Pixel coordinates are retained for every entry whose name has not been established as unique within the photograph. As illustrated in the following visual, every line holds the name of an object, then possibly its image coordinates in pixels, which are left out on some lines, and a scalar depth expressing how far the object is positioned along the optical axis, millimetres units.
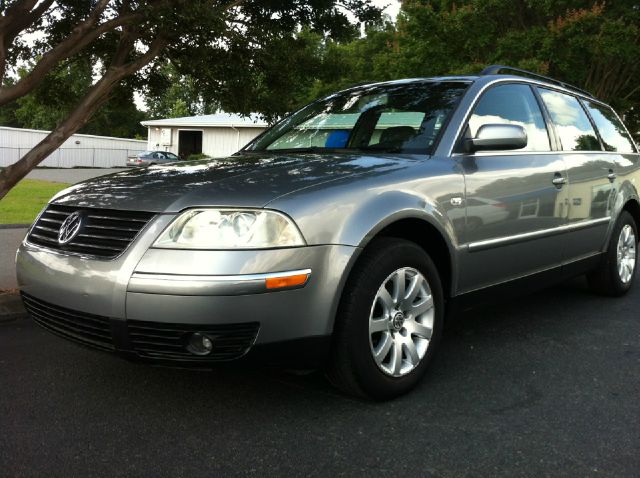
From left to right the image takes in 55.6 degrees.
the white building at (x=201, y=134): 33281
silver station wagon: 2463
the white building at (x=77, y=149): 38062
